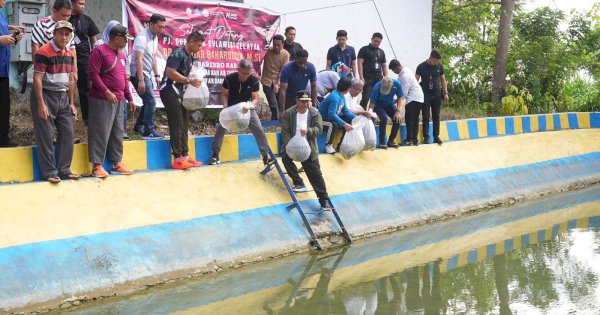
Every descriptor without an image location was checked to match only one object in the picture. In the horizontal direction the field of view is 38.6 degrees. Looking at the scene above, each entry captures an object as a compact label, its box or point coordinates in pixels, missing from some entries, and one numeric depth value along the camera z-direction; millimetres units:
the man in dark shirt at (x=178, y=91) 10266
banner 12578
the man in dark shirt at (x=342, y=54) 13633
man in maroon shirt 9242
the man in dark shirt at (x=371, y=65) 14000
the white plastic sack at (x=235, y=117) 10547
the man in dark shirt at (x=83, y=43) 9805
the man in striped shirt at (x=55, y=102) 8617
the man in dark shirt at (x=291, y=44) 13180
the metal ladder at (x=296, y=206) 10395
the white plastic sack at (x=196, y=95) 10336
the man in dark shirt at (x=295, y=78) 12320
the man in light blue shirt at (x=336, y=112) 12031
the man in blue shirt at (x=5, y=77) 9117
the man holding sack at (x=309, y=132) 10789
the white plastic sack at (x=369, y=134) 12414
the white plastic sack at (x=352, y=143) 12125
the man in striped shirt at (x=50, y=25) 8953
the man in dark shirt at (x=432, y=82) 14094
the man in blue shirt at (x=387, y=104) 13297
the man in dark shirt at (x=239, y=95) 10859
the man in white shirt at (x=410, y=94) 13688
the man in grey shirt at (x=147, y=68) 10664
